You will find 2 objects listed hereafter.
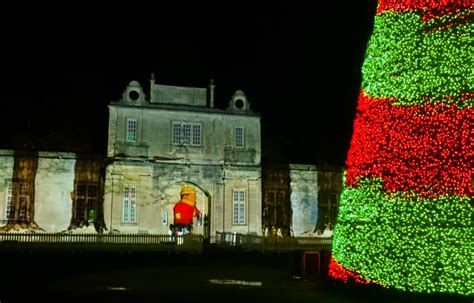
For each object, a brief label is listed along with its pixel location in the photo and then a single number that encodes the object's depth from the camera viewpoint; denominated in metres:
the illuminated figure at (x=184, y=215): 29.73
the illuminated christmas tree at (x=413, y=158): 11.44
